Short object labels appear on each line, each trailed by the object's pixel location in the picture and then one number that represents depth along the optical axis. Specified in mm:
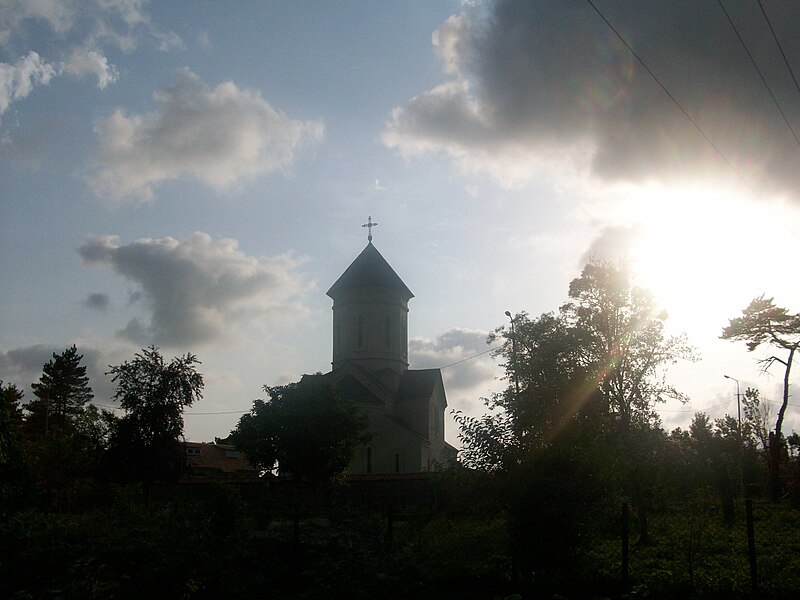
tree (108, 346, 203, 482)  28453
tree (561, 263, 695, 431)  28547
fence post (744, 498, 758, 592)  11031
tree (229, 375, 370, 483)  30608
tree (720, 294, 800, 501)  33809
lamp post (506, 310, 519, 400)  33716
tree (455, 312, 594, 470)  10961
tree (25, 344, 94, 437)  58656
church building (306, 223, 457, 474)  42188
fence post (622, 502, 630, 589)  11445
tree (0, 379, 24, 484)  19297
